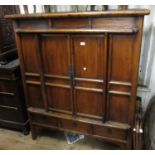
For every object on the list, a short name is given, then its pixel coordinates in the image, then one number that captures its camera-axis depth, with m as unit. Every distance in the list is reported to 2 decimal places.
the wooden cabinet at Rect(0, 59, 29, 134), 1.92
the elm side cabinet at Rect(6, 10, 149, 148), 1.33
